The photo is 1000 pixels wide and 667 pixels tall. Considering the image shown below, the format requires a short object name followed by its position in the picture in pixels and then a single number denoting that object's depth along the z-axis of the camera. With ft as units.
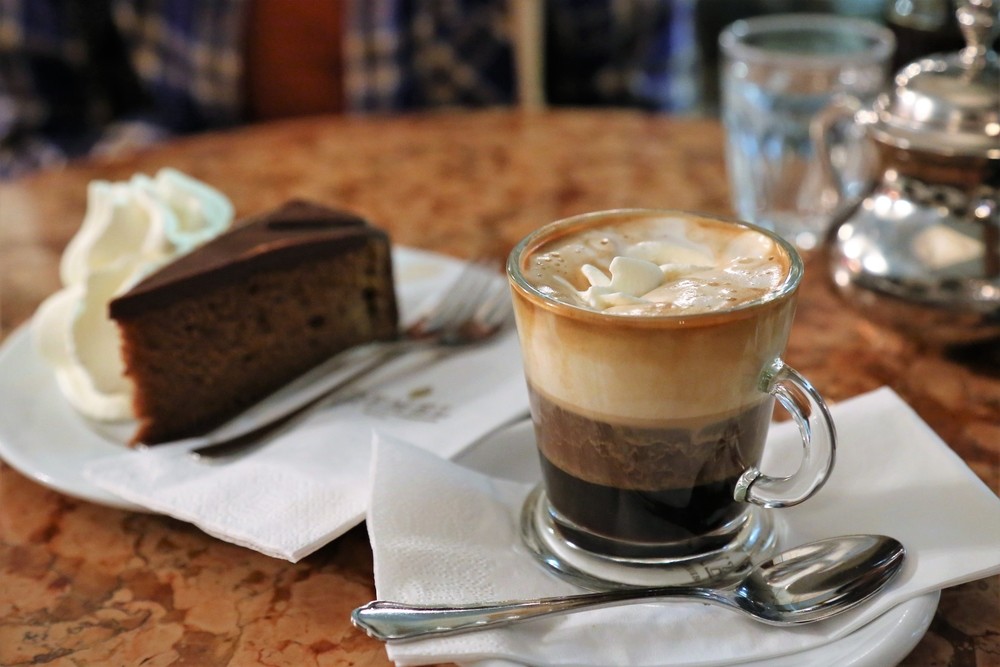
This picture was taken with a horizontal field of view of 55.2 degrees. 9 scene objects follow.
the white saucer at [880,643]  1.74
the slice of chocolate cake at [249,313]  2.94
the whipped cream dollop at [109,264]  3.00
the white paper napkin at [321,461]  2.22
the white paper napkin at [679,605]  1.80
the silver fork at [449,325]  3.02
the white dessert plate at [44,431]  2.51
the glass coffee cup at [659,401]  1.90
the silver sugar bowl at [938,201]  2.84
